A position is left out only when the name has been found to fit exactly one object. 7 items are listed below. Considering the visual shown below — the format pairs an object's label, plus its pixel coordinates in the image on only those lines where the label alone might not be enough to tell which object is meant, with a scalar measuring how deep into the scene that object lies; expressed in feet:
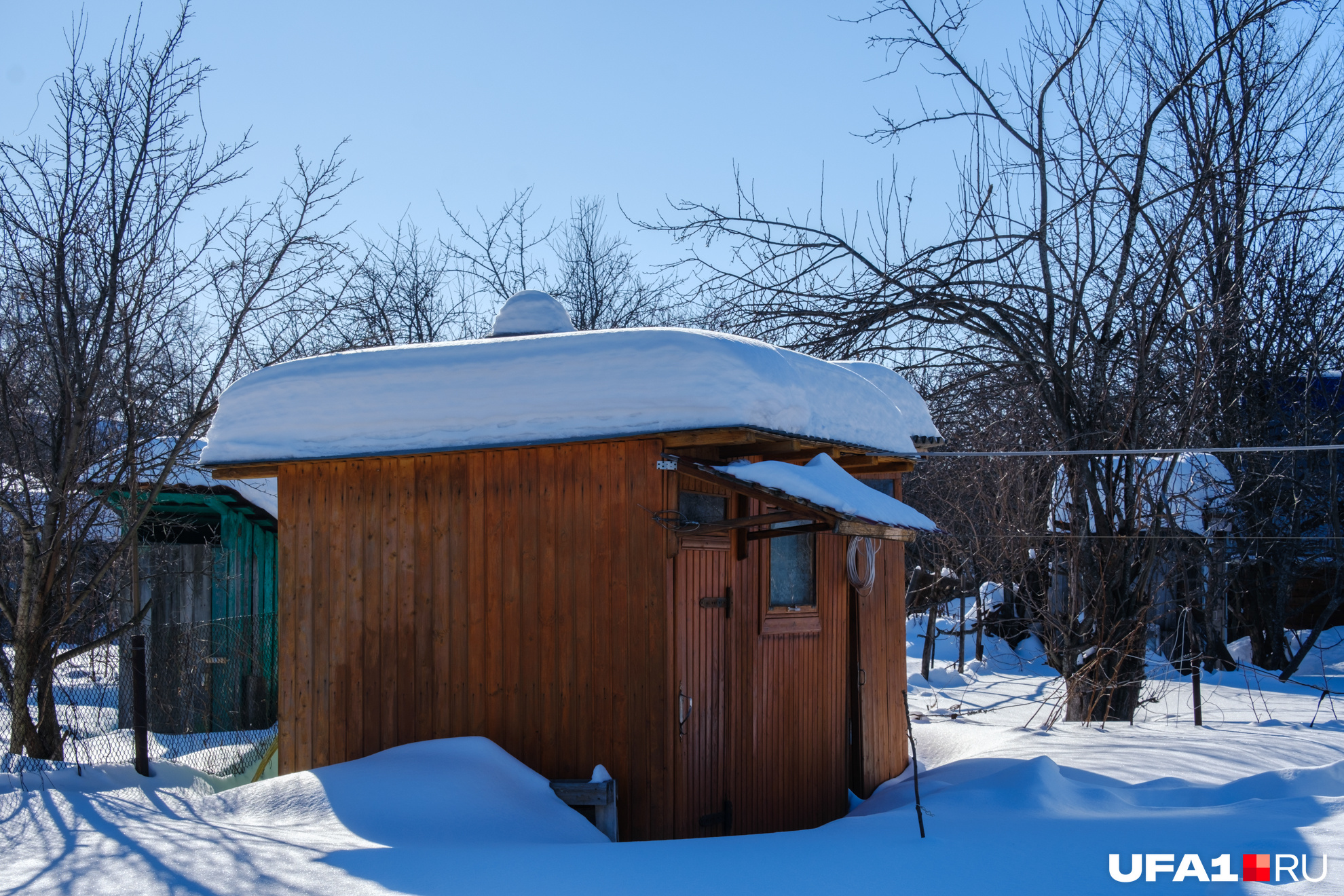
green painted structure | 35.96
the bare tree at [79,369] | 24.91
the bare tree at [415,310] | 64.75
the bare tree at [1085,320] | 35.70
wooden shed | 19.53
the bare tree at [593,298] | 77.41
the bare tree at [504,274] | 70.38
